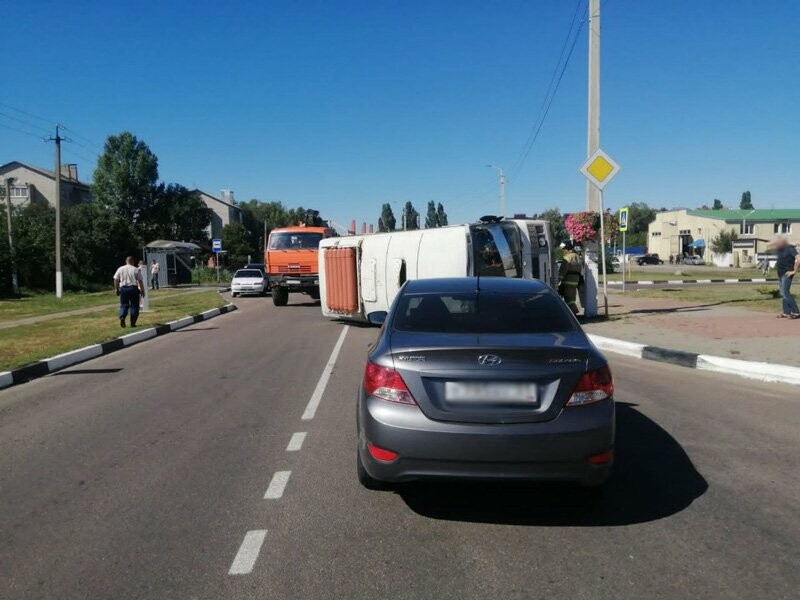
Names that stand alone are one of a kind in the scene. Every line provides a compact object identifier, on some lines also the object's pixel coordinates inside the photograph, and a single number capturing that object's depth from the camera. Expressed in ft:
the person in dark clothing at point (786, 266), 42.22
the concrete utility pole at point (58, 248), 106.01
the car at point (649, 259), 276.62
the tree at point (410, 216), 301.22
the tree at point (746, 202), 456.45
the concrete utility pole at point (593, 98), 49.80
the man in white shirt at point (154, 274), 137.69
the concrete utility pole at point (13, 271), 113.60
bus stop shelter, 150.71
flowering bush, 48.85
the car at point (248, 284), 112.78
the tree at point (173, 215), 231.91
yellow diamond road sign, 44.88
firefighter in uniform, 49.37
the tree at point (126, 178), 223.92
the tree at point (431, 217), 286.81
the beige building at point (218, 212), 308.60
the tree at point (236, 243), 256.73
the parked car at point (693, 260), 269.03
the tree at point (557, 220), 163.98
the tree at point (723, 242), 252.21
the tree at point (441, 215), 291.61
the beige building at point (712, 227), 287.48
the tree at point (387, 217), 323.16
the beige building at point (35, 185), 213.46
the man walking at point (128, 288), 52.85
